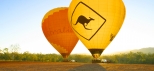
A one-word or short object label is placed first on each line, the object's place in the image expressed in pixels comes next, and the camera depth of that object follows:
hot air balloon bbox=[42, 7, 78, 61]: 39.09
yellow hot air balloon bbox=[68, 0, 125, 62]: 29.64
